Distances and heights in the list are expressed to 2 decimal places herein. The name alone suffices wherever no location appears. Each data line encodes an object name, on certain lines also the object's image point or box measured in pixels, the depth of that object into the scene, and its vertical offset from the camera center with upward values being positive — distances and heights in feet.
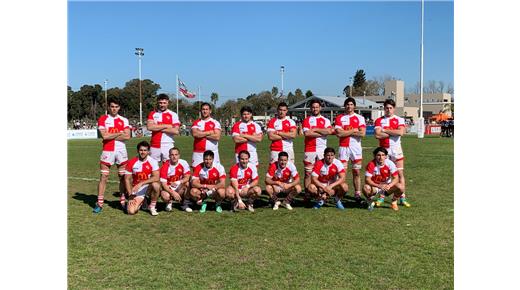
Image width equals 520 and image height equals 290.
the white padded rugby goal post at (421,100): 97.11 +7.54
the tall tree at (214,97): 254.88 +24.19
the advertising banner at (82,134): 115.42 +1.34
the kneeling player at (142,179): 22.56 -2.09
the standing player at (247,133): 24.68 +0.34
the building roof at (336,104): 183.93 +15.30
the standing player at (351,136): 24.94 +0.17
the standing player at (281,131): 24.93 +0.45
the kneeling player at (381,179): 23.50 -2.18
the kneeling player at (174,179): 23.44 -2.15
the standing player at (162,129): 24.54 +0.56
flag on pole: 141.18 +15.31
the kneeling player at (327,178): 23.58 -2.12
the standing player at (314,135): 24.81 +0.23
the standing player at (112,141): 23.11 -0.11
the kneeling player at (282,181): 23.45 -2.24
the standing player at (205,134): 24.54 +0.28
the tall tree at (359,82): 294.25 +38.78
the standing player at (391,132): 24.61 +0.39
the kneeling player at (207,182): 23.02 -2.28
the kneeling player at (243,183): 22.94 -2.33
